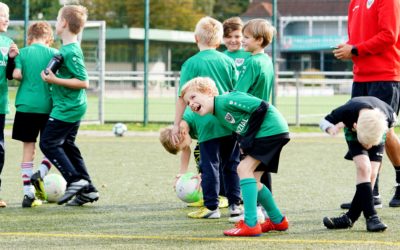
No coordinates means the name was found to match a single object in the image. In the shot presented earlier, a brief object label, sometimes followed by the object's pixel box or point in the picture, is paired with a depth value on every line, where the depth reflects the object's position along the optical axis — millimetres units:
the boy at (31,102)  15792
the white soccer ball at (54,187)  16004
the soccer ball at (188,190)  15466
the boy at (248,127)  12637
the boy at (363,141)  12408
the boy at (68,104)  15443
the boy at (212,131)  14474
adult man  15057
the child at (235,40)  16170
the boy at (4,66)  15882
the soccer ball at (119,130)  30765
